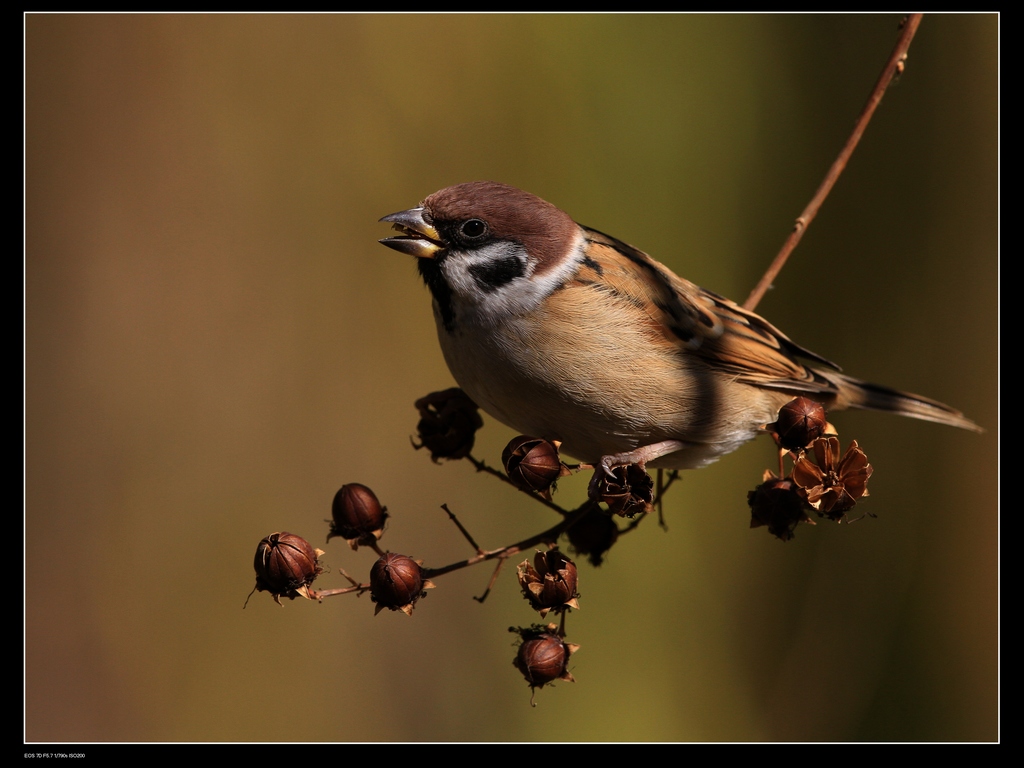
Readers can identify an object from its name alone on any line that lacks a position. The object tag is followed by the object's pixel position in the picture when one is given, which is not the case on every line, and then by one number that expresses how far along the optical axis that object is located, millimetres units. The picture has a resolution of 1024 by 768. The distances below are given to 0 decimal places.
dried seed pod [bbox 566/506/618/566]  4656
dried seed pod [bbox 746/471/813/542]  4426
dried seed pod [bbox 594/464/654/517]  4203
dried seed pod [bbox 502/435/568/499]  4168
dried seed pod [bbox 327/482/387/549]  4680
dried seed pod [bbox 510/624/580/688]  4148
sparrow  4754
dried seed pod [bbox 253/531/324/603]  4184
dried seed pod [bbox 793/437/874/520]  4074
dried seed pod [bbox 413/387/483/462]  5262
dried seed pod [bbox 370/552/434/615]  4074
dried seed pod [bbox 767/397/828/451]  4250
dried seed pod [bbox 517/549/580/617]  4062
